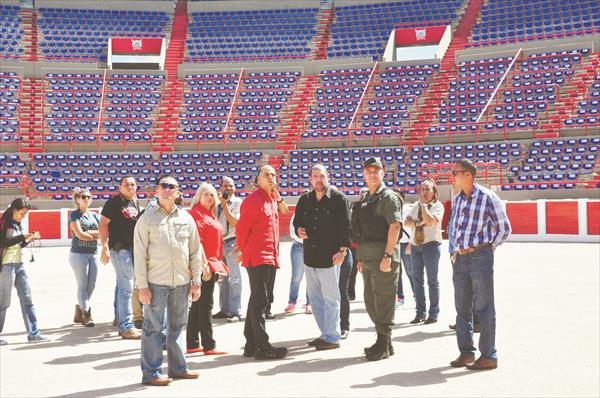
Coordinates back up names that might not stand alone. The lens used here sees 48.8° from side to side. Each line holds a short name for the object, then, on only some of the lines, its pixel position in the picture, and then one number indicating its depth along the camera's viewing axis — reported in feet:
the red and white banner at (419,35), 133.90
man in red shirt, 22.84
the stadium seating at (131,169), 103.91
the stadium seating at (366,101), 114.04
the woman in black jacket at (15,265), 25.62
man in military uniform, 22.09
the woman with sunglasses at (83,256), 29.66
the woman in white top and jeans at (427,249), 28.40
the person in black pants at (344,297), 26.00
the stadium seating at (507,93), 106.11
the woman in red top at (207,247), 23.54
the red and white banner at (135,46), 140.15
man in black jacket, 23.71
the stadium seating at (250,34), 141.18
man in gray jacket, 19.06
